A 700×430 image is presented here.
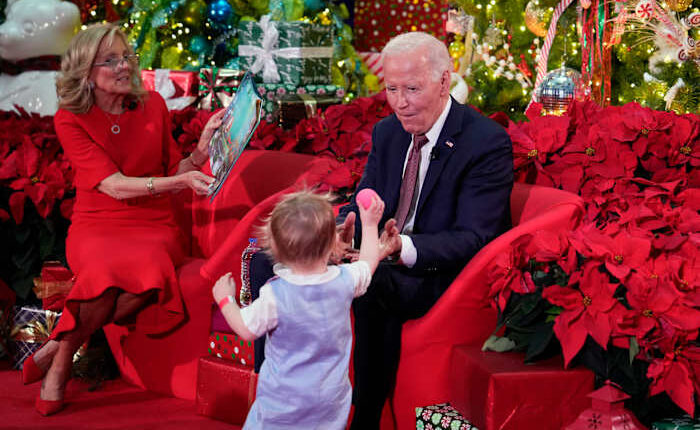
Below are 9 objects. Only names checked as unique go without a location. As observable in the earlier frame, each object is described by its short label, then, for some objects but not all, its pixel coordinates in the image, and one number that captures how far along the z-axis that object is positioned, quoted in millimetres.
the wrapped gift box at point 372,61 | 7173
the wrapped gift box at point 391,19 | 7387
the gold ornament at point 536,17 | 5074
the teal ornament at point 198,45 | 6211
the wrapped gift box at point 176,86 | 5180
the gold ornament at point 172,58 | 6219
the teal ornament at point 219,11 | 6113
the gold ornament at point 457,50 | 6453
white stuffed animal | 5832
